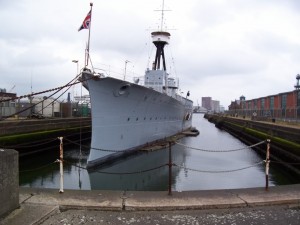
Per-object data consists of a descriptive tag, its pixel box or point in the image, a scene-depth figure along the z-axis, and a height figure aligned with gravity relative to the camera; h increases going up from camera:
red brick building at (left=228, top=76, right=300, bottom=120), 23.69 +0.86
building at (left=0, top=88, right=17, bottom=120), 19.35 +0.13
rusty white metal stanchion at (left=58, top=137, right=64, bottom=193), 5.24 -0.89
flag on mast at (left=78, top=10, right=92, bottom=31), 10.14 +3.00
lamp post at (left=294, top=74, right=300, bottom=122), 26.70 +1.69
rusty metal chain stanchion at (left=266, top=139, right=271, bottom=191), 5.55 -0.85
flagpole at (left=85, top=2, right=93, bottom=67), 10.96 +2.13
